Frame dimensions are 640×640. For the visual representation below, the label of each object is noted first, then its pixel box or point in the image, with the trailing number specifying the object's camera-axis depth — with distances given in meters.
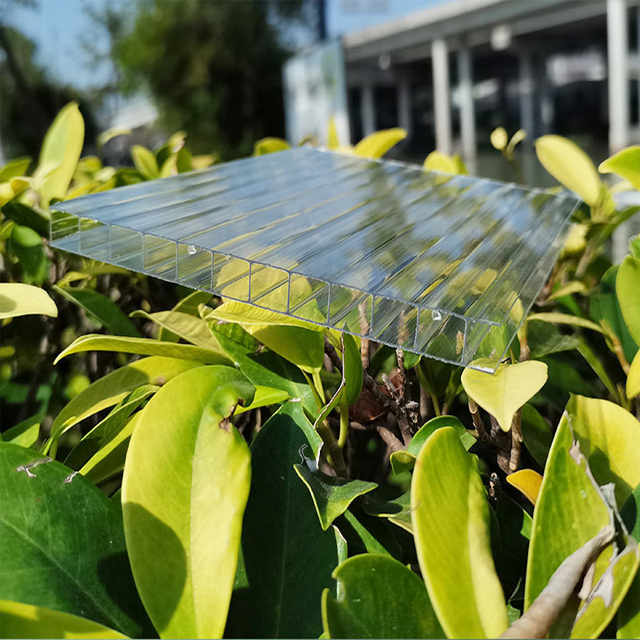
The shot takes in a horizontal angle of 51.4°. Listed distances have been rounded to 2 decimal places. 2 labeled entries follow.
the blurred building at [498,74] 10.05
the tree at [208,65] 14.31
